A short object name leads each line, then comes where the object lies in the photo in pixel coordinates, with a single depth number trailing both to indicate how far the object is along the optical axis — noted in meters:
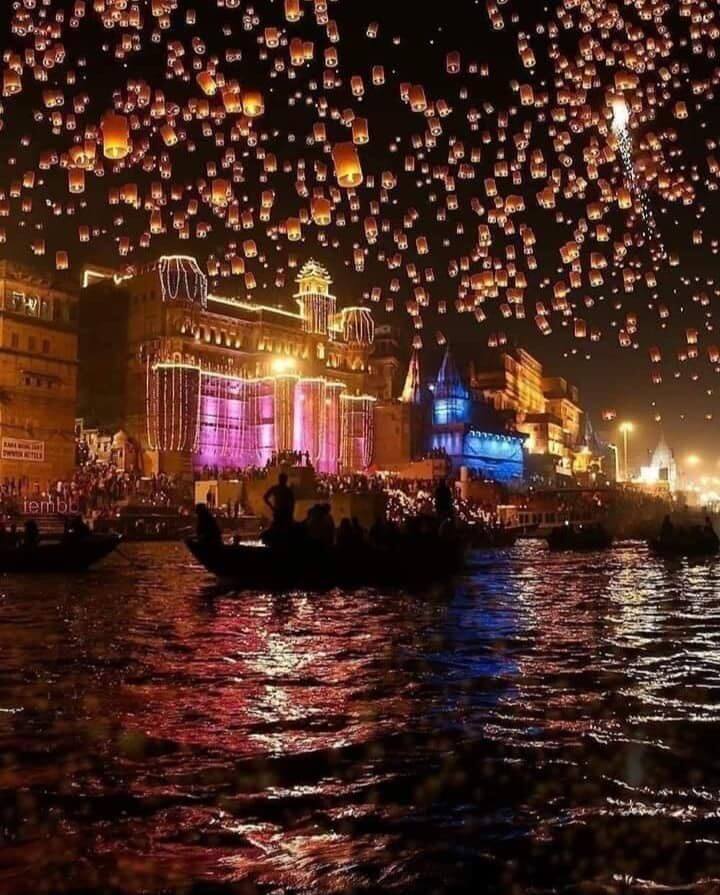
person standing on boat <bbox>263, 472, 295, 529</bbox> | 16.88
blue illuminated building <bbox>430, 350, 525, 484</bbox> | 77.94
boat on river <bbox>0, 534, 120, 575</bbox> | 21.69
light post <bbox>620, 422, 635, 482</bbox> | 93.12
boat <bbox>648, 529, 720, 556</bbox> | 30.78
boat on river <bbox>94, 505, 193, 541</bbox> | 41.59
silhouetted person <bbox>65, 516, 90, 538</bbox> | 22.31
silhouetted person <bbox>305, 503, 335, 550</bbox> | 18.20
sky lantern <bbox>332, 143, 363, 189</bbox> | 21.66
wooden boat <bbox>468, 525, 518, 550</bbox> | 39.34
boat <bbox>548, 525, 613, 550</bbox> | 35.19
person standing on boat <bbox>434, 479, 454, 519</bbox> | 22.09
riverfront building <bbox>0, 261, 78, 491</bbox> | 52.28
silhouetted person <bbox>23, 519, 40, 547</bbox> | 21.97
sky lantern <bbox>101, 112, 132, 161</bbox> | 21.34
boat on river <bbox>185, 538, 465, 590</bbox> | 17.00
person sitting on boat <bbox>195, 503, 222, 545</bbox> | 17.08
